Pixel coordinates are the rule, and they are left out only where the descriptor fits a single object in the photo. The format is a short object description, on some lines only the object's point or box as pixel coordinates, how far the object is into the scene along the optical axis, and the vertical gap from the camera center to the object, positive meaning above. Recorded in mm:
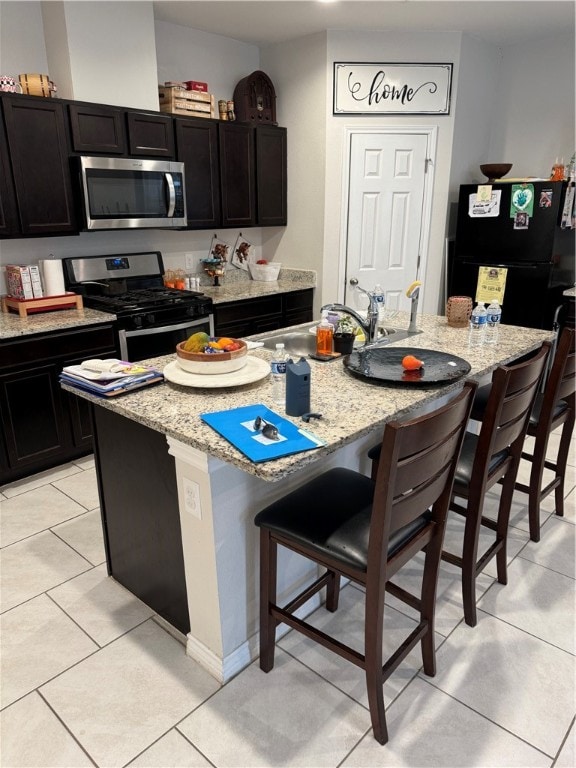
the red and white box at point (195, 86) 3877 +915
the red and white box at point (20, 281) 3254 -384
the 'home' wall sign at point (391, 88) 4094 +955
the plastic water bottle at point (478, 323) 2656 -514
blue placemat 1404 -588
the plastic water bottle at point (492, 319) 2668 -500
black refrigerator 3959 -199
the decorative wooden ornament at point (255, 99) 4273 +918
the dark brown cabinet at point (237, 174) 4098 +323
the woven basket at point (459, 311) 2850 -488
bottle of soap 2332 -515
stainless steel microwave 3326 +149
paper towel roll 3377 -367
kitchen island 1612 -909
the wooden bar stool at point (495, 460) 1793 -903
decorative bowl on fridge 4277 +363
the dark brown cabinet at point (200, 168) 3812 +347
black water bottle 1632 -511
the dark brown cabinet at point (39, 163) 3008 +301
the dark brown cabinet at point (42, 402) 2949 -1033
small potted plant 2373 -531
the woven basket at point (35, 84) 3057 +730
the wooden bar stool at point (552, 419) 2303 -928
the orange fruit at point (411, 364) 2019 -535
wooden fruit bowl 1943 -509
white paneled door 4273 +49
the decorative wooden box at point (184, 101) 3766 +795
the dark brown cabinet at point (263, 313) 4014 -744
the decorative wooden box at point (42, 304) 3234 -522
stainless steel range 3417 -543
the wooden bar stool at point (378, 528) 1370 -901
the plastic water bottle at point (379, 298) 2570 -380
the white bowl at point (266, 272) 4730 -473
